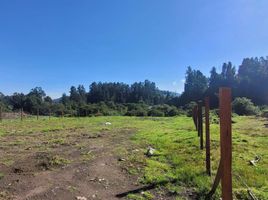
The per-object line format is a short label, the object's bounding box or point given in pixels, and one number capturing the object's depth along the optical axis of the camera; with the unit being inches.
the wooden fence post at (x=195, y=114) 312.6
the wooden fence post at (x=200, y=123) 238.9
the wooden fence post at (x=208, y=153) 175.3
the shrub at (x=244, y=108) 1102.7
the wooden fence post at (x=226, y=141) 100.7
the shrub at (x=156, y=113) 1191.1
